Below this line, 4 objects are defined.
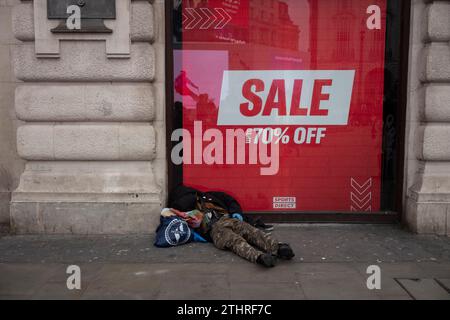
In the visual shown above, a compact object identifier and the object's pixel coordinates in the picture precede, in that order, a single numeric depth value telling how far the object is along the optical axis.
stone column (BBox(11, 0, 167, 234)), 5.73
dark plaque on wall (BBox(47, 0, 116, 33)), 5.67
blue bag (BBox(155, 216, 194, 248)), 5.29
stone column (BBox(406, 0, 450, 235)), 5.71
